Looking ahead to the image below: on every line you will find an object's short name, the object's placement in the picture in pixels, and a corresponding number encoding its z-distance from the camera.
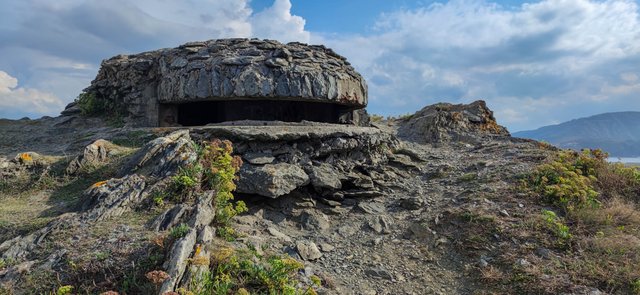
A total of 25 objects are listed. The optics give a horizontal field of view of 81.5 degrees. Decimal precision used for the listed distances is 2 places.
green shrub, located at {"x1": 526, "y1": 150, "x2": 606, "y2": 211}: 7.70
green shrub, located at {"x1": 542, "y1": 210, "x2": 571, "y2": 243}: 6.37
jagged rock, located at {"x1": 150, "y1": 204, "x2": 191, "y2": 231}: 5.13
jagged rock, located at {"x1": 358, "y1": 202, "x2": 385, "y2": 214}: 8.15
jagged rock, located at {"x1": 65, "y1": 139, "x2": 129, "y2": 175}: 7.56
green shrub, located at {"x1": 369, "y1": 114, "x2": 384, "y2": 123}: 19.89
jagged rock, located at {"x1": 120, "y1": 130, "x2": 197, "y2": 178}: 6.62
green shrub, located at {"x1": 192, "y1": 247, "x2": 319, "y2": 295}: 4.12
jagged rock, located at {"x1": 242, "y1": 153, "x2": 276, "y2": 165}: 7.99
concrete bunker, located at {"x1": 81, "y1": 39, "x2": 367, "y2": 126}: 9.81
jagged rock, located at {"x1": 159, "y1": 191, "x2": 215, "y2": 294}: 3.77
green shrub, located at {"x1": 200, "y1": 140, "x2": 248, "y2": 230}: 5.80
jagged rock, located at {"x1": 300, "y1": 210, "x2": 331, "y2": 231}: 7.28
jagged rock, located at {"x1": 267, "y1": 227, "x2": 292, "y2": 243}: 6.28
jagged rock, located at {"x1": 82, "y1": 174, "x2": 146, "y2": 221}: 5.43
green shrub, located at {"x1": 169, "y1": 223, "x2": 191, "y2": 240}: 4.46
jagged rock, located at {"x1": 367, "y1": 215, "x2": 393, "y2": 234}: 7.30
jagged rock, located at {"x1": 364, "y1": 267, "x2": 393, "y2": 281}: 5.75
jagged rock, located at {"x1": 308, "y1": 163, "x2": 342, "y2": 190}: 8.23
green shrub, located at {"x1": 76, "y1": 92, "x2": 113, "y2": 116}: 12.20
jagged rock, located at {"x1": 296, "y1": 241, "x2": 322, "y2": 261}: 5.84
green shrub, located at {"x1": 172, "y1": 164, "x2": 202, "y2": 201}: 6.03
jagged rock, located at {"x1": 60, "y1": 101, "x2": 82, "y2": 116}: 12.45
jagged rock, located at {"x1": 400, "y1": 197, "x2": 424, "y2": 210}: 8.31
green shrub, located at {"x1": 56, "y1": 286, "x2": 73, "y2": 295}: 3.55
